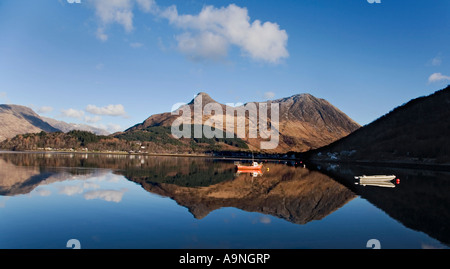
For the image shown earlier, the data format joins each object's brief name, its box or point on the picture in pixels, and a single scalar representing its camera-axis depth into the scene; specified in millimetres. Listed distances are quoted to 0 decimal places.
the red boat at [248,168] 108669
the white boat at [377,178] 73056
